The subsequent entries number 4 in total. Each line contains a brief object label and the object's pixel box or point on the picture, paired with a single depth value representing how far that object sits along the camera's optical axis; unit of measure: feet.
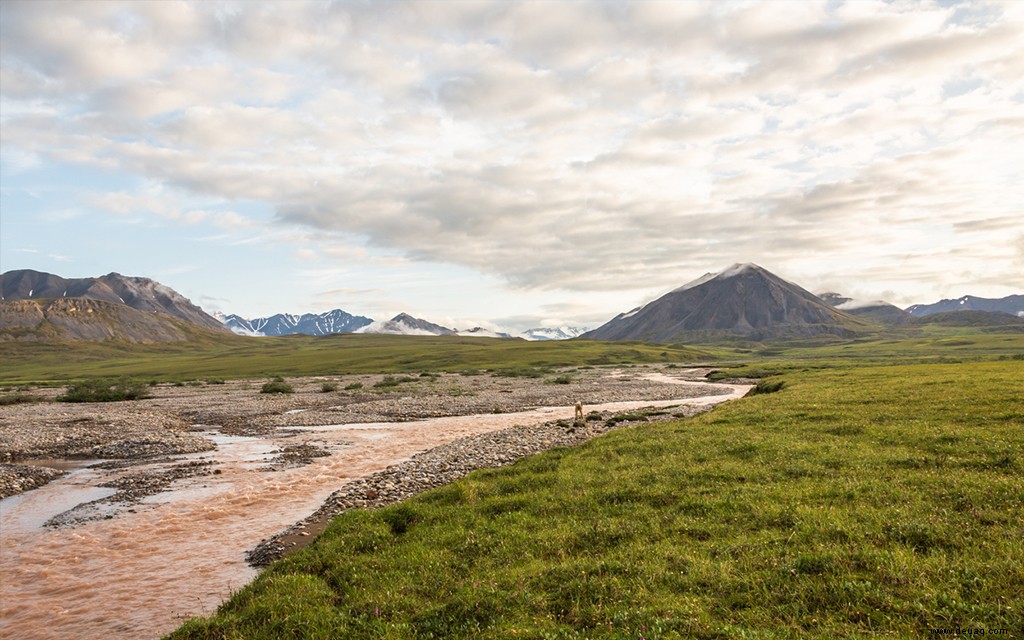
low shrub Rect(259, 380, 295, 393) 334.85
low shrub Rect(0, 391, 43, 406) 283.59
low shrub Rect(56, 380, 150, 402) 295.48
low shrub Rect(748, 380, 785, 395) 221.23
